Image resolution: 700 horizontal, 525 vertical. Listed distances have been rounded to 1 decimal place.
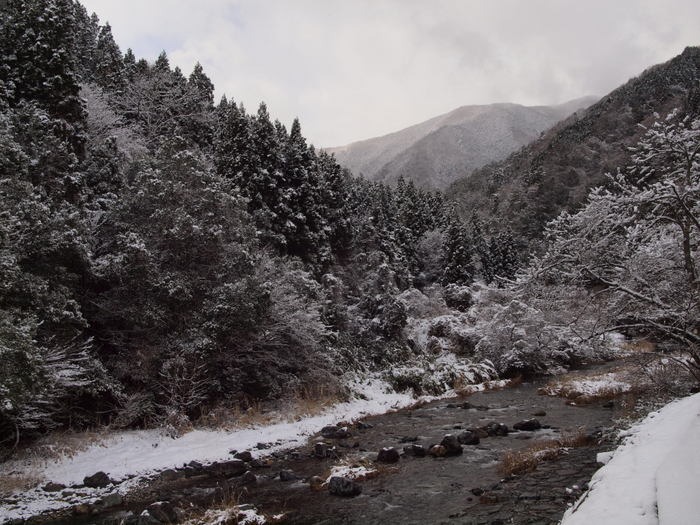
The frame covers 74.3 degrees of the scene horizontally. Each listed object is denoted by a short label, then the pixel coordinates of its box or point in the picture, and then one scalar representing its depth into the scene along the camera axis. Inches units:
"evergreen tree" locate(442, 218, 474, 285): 2178.9
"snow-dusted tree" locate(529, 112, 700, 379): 412.8
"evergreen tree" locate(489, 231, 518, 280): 2554.1
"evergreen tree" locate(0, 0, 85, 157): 812.0
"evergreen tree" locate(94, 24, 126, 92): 1541.6
